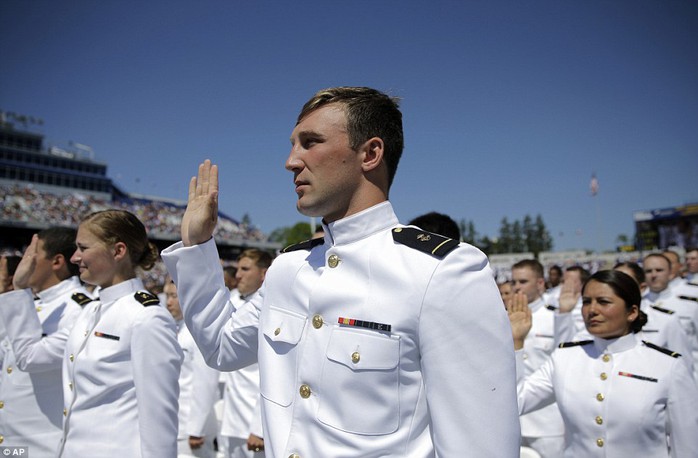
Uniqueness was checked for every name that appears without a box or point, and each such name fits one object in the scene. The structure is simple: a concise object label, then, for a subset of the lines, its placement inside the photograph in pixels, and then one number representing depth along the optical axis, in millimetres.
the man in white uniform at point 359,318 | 1528
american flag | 53938
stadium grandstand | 44163
